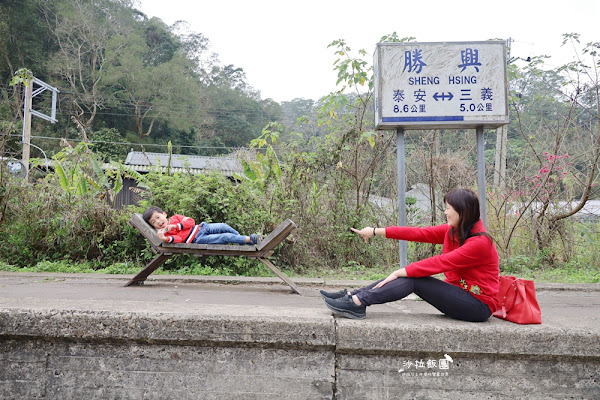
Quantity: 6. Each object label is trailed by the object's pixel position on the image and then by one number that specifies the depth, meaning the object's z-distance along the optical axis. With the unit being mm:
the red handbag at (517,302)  2758
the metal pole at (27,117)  16875
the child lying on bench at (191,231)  5086
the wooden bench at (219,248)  4715
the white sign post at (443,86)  4508
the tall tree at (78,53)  31688
